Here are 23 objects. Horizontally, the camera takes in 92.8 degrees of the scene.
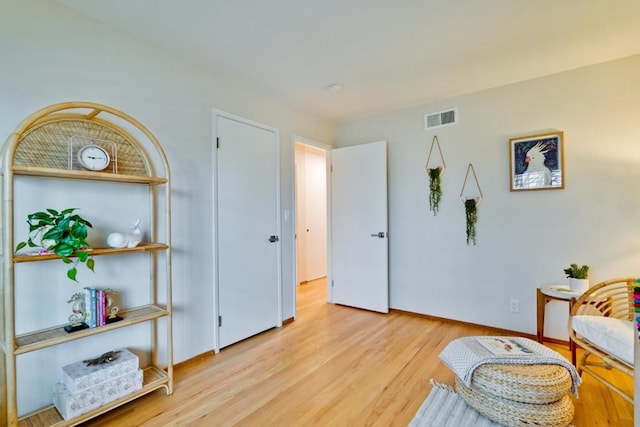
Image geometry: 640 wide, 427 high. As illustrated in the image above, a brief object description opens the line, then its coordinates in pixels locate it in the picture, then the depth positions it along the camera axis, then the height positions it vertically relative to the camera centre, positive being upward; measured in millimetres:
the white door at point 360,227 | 3594 -173
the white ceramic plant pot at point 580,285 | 2347 -574
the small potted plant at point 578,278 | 2354 -529
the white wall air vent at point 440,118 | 3238 +1020
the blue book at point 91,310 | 1688 -529
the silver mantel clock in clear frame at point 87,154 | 1714 +347
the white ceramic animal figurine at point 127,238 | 1783 -145
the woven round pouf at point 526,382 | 1600 -915
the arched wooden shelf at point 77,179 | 1382 +197
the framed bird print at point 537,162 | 2691 +452
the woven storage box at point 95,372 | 1621 -878
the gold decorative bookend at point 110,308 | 1766 -553
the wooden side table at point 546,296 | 2347 -674
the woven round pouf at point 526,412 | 1590 -1069
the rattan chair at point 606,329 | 1656 -732
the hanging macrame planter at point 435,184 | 3324 +311
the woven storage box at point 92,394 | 1592 -990
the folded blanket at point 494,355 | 1727 -850
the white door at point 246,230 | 2684 -155
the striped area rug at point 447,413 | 1690 -1171
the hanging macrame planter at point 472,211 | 3104 +8
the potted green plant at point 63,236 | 1468 -101
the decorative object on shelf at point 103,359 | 1784 -864
